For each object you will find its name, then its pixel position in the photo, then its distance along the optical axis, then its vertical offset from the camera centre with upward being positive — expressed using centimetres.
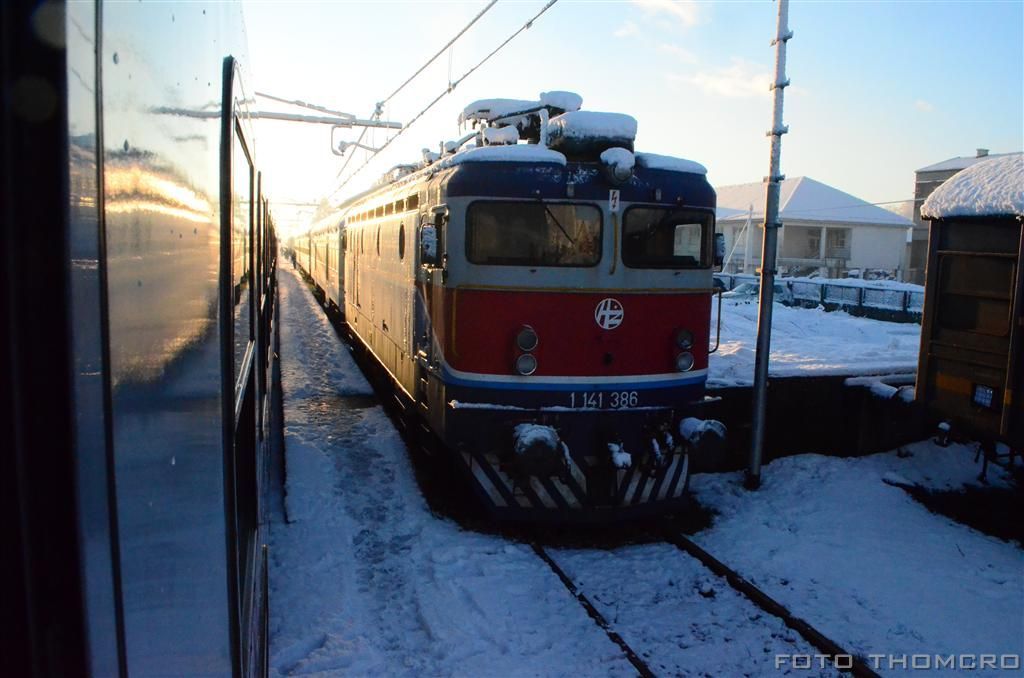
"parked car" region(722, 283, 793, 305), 2495 -110
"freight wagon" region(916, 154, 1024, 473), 728 -39
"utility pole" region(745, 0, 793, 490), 771 +19
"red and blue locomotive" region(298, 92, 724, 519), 671 -53
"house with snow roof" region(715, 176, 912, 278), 4503 +165
